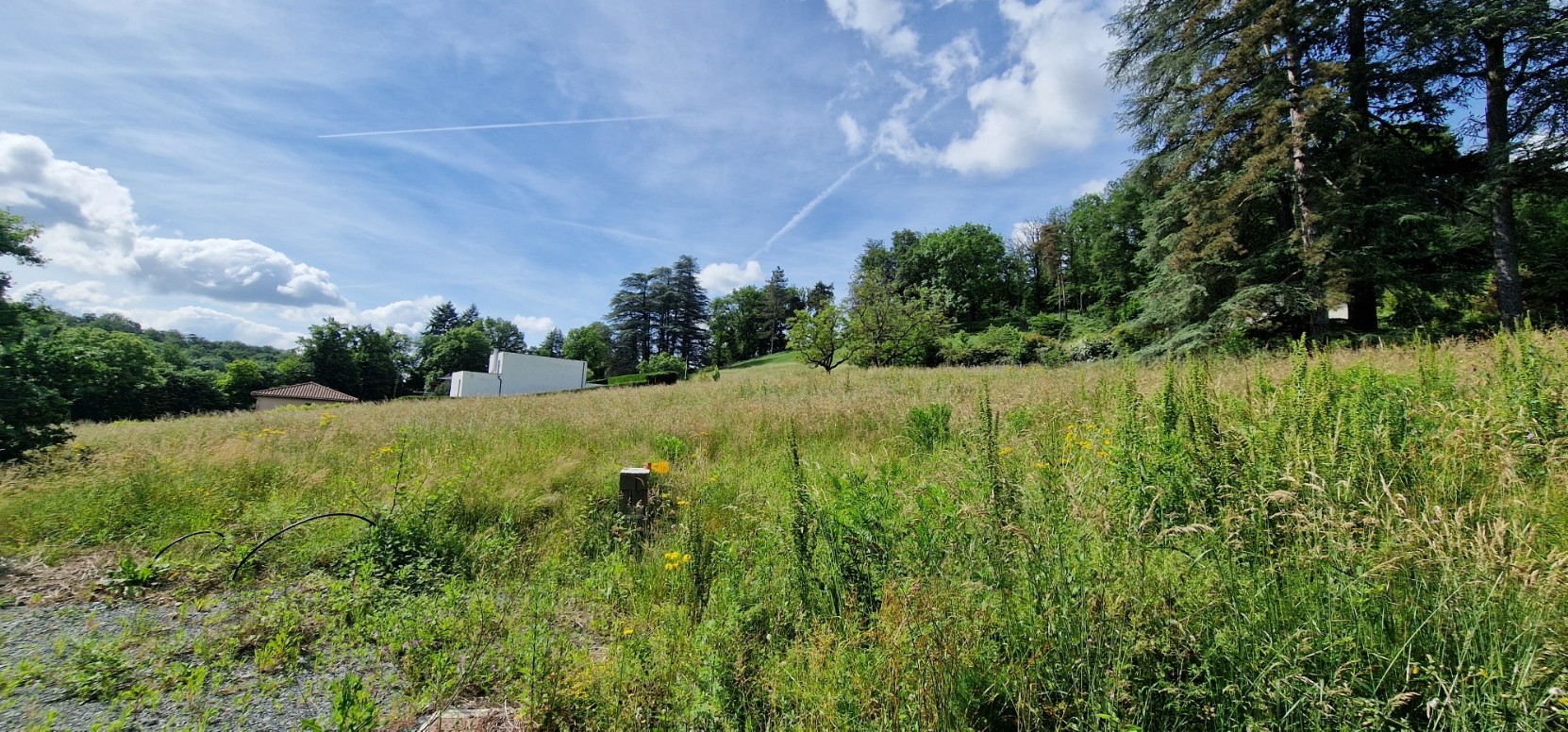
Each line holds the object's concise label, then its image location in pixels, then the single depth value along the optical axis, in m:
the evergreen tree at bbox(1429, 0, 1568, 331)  9.55
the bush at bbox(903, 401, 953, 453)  5.45
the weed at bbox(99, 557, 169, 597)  3.12
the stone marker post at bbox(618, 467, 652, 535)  4.00
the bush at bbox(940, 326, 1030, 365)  28.50
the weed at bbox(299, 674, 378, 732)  1.66
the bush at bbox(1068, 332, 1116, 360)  23.27
